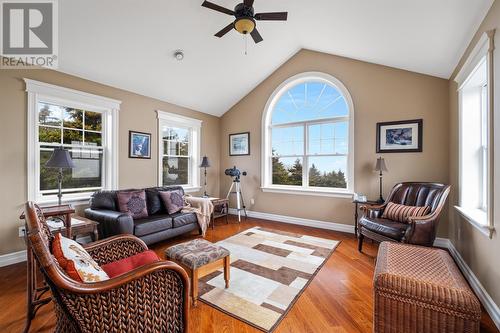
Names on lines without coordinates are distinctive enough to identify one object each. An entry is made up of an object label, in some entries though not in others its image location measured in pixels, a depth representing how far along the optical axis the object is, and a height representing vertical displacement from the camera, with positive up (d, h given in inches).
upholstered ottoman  75.9 -32.3
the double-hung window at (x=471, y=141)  102.0 +12.1
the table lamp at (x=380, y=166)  141.7 +0.7
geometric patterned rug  76.0 -47.5
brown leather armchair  102.2 -26.0
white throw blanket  154.0 -29.2
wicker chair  39.4 -26.7
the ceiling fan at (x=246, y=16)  91.4 +64.3
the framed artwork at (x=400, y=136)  140.2 +19.9
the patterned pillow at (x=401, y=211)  115.0 -23.5
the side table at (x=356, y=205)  145.5 -25.7
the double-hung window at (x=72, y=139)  117.6 +16.7
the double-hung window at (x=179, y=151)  182.5 +14.3
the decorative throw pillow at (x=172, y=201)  148.2 -22.8
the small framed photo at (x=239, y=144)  212.1 +22.5
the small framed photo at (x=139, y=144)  159.0 +16.4
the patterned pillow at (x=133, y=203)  131.0 -21.8
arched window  169.6 +24.7
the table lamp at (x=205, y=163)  195.3 +3.5
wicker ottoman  54.4 -33.7
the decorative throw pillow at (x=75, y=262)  44.5 -20.2
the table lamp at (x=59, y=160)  107.1 +3.3
